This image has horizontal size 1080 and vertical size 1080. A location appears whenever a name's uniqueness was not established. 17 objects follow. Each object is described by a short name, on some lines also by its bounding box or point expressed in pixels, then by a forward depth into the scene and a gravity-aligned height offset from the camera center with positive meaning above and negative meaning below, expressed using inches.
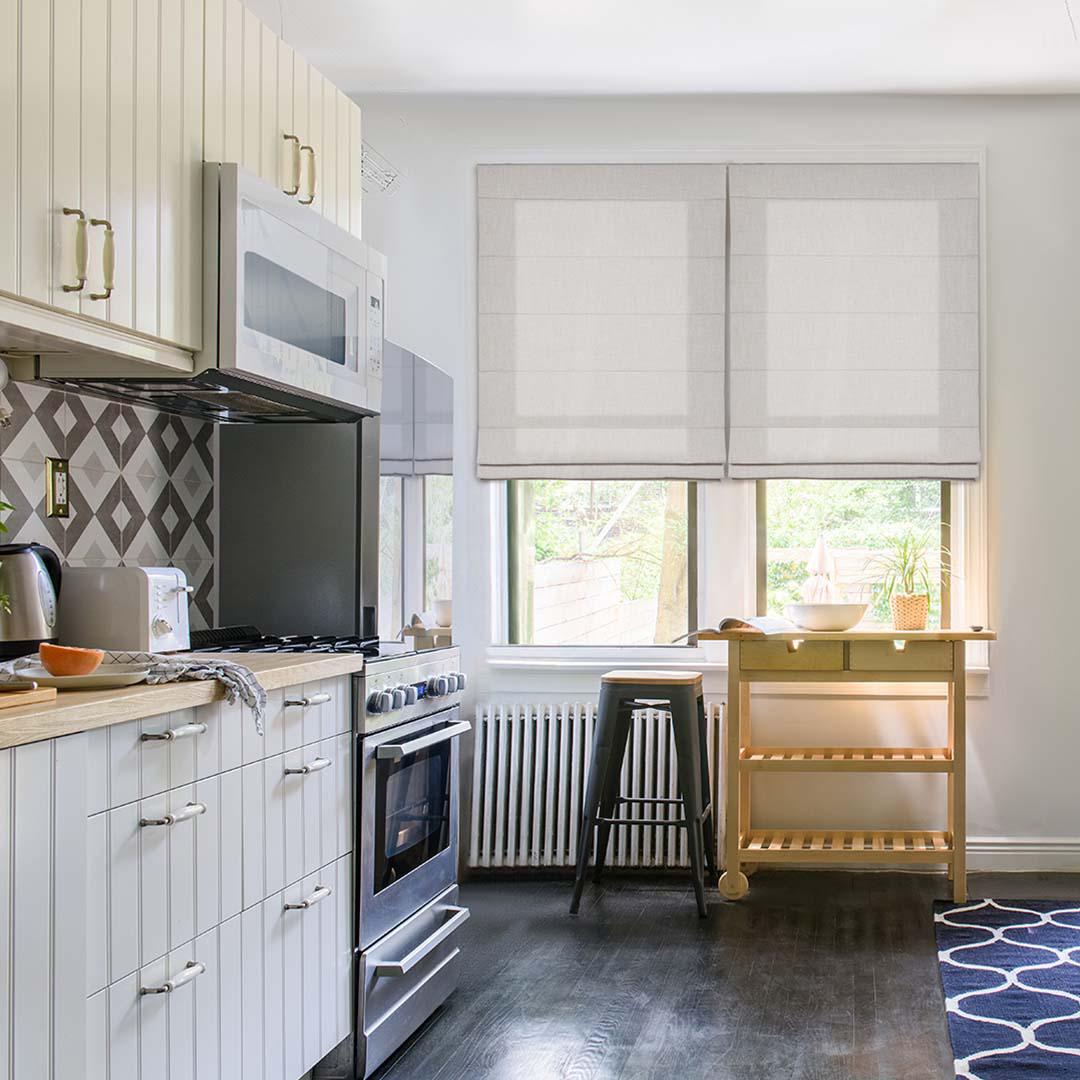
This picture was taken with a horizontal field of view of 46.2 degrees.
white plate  71.7 -7.2
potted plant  160.4 -2.5
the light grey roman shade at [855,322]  166.1 +30.9
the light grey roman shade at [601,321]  167.8 +31.2
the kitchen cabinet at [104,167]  73.4 +24.8
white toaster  93.7 -4.1
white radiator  165.0 -30.0
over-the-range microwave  94.5 +18.8
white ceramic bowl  154.3 -7.1
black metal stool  145.9 -23.4
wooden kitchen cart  150.8 -17.4
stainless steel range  100.6 -24.1
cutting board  62.7 -7.4
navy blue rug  102.4 -40.5
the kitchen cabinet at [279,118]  96.7 +36.9
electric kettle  87.5 -3.4
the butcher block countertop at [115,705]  59.3 -8.1
